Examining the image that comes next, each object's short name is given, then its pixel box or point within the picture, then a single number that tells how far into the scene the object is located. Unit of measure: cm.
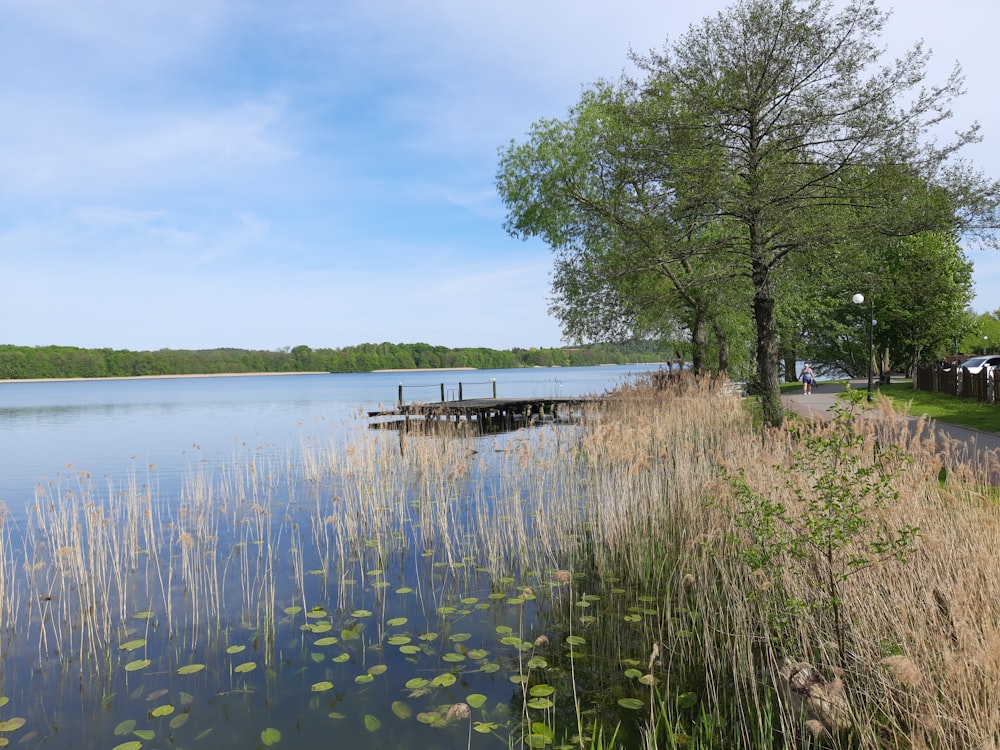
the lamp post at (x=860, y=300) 2122
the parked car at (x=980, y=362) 3276
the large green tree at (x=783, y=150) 1227
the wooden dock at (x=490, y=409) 2698
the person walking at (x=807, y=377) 3131
